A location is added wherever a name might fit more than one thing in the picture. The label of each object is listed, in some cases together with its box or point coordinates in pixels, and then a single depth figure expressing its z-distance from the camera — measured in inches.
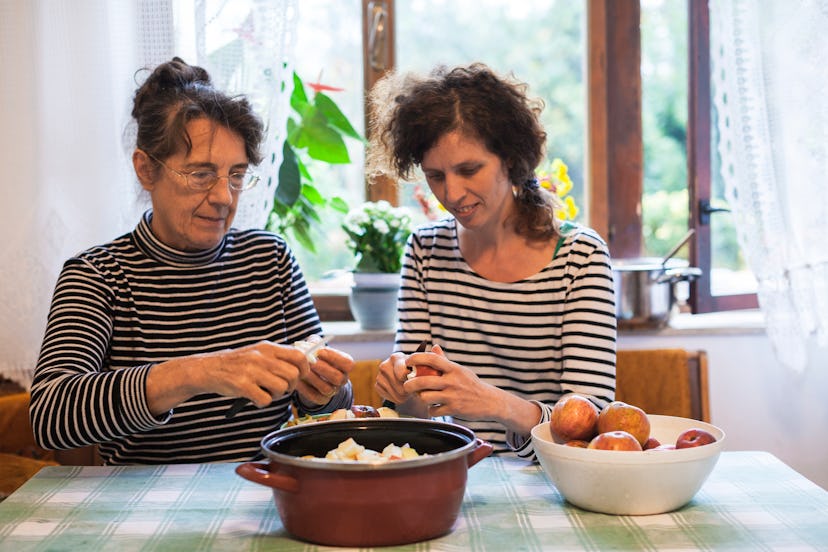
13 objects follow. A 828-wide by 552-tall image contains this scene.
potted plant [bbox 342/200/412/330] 96.6
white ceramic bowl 46.0
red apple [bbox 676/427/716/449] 48.2
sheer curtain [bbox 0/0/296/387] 84.7
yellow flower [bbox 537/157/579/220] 98.1
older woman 66.2
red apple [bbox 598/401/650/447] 49.3
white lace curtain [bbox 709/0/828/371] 92.4
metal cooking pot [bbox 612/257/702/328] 94.8
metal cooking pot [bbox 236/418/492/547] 42.3
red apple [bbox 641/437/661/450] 49.8
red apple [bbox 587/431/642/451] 47.1
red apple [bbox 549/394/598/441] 50.5
